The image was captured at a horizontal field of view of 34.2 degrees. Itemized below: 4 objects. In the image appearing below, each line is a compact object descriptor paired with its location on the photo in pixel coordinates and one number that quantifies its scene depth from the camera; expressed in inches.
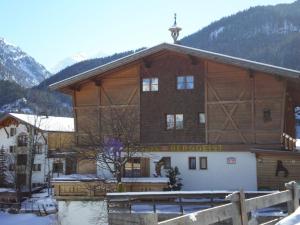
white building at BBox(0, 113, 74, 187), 2030.0
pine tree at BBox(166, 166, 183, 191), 988.6
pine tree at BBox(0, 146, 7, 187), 2101.4
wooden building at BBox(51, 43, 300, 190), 977.5
